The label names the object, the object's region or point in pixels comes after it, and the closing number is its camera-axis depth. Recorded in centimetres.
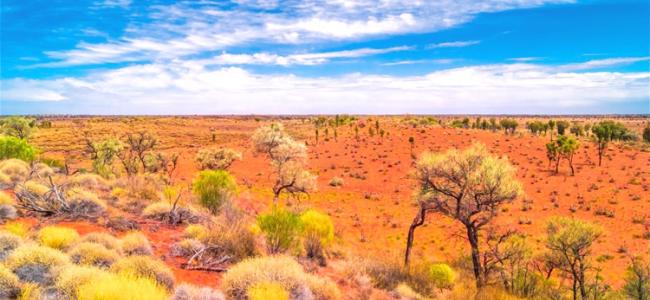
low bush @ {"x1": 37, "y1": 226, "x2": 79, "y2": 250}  1014
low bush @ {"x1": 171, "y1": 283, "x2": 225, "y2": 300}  753
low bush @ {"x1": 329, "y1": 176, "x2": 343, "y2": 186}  4644
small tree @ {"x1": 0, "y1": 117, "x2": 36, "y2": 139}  4416
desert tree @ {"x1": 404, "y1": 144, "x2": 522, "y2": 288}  1509
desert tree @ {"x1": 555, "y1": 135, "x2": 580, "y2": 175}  4656
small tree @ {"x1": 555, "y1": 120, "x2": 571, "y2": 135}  8328
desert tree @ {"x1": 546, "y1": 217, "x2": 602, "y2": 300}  1465
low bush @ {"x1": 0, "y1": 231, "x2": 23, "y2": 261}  840
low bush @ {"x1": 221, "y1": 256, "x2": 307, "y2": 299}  891
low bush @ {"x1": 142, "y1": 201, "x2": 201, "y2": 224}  1552
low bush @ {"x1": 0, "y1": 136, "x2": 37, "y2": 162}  2815
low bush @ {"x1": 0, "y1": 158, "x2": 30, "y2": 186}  1820
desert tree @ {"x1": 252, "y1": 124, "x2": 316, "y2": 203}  2673
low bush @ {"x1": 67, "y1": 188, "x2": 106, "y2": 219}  1386
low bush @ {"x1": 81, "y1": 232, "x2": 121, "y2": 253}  1032
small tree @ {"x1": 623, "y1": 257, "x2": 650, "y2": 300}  1264
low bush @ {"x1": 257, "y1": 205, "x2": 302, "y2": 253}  1352
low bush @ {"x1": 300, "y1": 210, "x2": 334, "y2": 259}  1545
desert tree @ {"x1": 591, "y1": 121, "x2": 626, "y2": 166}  5344
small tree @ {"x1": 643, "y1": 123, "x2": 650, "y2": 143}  7124
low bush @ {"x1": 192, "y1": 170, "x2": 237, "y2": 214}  2016
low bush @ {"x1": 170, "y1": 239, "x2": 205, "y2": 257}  1193
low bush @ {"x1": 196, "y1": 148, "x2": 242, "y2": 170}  3894
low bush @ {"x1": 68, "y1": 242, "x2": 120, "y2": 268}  912
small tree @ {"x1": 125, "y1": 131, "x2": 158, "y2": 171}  3391
